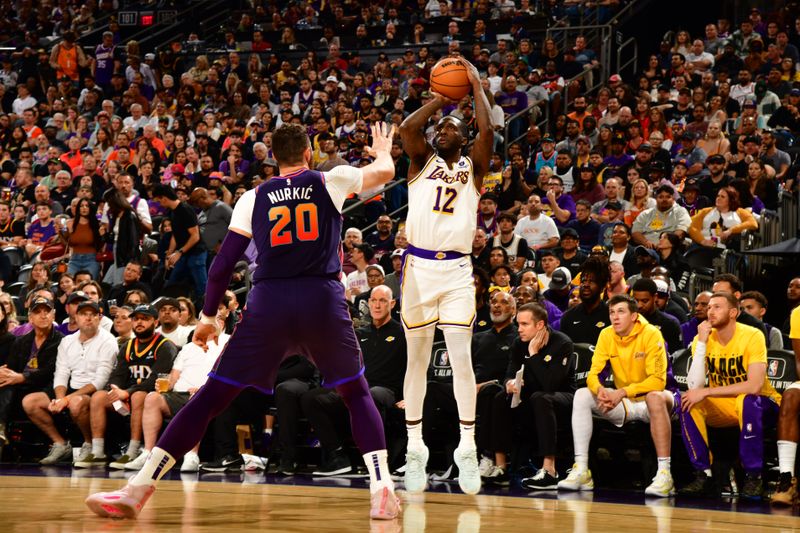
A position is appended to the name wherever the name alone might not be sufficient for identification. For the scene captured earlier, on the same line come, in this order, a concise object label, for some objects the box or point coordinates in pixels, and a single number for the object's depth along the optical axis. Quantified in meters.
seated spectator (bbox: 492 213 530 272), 11.62
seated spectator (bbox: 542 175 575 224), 12.95
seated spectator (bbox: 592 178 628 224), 12.48
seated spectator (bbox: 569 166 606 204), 13.46
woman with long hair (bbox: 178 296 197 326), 10.26
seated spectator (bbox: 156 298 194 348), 10.02
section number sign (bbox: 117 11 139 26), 23.95
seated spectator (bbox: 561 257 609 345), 9.15
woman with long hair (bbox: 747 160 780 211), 12.19
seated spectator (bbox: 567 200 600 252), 12.30
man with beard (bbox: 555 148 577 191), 14.30
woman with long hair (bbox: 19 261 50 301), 13.02
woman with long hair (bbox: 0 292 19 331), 10.59
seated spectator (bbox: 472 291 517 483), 8.62
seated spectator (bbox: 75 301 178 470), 9.28
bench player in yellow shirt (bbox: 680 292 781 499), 7.50
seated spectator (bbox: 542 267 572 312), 10.41
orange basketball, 6.87
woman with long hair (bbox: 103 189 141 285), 13.36
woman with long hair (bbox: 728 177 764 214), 11.62
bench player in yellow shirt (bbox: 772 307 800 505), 7.15
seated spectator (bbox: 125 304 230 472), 8.97
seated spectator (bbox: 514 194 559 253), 12.39
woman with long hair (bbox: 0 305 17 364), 10.20
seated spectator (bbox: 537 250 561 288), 11.01
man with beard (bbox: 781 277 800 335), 9.20
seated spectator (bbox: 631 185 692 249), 11.53
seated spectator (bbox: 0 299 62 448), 9.86
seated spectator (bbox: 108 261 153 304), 12.31
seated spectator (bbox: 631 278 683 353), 8.84
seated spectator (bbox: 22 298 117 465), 9.52
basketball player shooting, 6.71
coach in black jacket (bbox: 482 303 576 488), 8.22
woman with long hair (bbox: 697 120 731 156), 13.66
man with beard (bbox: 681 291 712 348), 8.88
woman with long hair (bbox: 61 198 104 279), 13.51
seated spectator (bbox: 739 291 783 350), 8.69
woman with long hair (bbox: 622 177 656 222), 12.24
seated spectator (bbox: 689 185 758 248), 11.15
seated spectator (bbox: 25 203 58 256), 14.87
